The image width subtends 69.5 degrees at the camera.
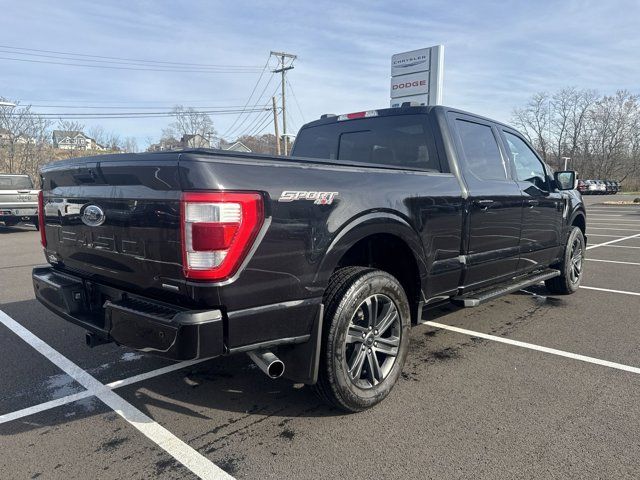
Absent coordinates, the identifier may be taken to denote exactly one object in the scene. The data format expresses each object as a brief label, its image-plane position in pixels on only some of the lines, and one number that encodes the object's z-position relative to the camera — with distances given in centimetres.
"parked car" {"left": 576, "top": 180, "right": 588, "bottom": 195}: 4811
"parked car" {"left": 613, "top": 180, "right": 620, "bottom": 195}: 5488
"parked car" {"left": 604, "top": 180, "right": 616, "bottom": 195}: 5345
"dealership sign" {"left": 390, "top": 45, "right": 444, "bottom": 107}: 1510
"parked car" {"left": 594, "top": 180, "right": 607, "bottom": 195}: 5191
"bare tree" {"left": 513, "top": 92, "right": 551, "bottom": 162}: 7071
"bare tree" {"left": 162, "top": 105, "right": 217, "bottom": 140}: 4997
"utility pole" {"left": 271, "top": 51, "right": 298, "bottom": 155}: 3691
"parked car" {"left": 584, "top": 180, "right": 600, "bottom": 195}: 5003
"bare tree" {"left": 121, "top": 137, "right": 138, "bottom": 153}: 5094
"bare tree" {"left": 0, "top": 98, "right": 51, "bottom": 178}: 2896
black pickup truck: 222
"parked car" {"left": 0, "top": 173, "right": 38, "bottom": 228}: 1376
